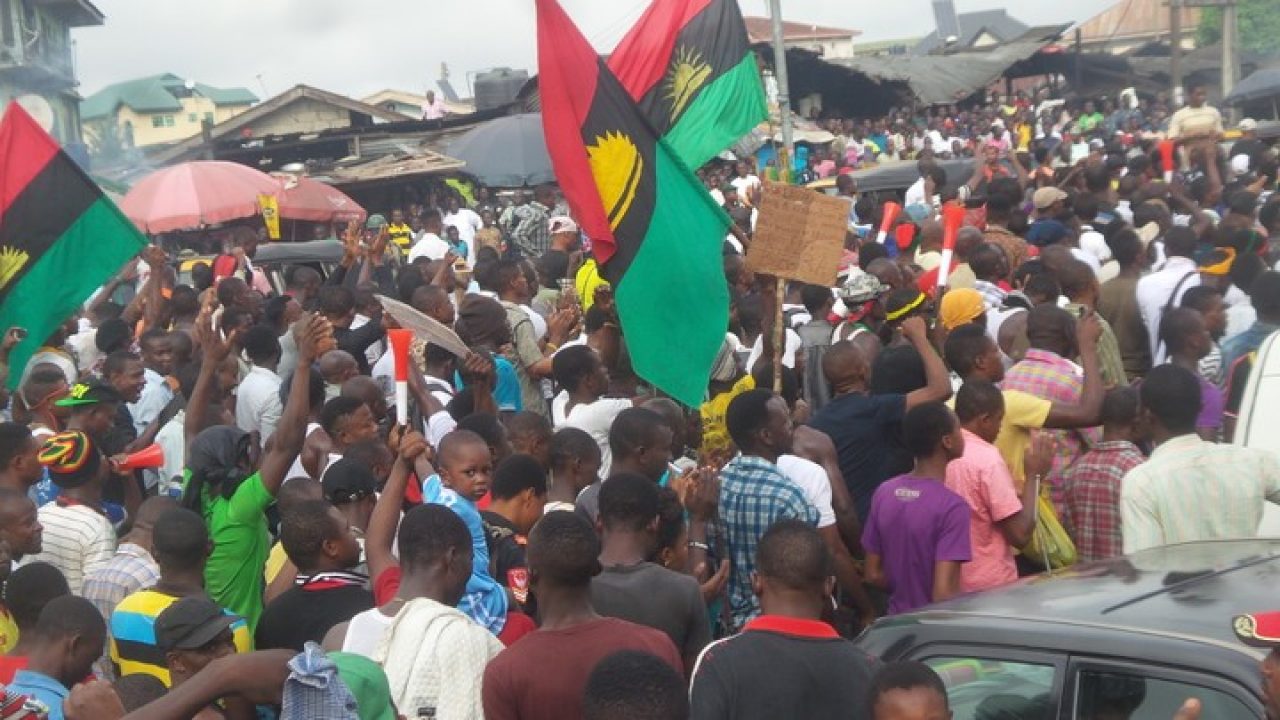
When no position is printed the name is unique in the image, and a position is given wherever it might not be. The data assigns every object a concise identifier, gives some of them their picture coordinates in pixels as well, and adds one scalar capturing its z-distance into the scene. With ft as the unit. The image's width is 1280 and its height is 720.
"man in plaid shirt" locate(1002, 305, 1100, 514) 25.39
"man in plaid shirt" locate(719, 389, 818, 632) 21.03
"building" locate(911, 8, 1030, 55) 318.86
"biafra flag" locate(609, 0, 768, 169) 32.50
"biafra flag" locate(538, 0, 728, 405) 24.54
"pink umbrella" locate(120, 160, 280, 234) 56.80
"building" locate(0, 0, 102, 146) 141.38
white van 22.16
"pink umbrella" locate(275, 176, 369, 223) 63.62
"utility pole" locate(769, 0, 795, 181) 57.47
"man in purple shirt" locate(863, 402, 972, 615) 20.47
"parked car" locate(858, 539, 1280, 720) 13.38
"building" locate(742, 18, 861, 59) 388.16
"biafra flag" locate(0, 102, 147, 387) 27.89
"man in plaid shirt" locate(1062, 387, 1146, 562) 22.40
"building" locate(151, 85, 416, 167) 125.90
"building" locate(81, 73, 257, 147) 238.44
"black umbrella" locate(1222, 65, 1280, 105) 95.45
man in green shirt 21.71
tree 249.34
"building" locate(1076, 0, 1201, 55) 290.76
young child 18.84
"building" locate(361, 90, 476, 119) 202.49
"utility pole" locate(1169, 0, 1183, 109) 118.45
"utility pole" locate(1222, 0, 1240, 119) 115.85
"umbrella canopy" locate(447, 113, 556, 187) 73.41
